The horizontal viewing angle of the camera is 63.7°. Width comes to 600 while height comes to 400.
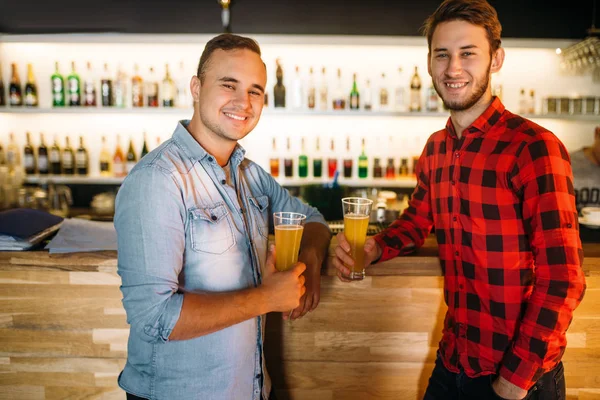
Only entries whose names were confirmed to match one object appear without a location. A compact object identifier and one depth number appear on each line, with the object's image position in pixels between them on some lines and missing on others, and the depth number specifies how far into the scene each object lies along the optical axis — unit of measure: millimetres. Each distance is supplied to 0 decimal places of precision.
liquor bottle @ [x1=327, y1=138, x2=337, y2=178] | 3766
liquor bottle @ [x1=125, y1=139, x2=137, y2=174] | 3807
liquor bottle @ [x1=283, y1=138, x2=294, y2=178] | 3762
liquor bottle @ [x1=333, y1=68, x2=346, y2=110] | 3574
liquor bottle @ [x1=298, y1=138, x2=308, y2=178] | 3779
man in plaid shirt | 1140
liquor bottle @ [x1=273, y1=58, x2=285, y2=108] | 3688
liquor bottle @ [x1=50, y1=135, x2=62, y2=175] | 3711
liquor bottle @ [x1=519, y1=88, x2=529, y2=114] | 3599
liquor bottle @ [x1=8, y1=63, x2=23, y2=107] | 3588
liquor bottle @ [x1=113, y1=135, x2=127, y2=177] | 3674
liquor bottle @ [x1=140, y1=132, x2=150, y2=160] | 3768
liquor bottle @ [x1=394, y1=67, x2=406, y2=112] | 3543
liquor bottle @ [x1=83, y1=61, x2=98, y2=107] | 3604
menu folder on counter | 1872
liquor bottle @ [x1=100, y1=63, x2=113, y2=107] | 3619
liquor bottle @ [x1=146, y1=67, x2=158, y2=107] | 3588
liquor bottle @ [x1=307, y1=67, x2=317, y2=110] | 3607
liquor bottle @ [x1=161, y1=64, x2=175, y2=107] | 3597
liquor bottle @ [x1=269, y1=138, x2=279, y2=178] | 3764
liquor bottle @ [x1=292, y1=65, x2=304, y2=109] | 3646
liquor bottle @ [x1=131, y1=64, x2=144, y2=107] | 3555
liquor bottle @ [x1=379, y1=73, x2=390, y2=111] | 3725
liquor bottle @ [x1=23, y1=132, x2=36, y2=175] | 3707
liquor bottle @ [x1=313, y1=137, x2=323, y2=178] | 3750
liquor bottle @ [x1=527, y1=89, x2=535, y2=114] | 3614
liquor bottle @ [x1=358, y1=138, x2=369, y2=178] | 3816
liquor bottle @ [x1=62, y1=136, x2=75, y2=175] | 3736
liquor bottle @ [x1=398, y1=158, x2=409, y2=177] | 3854
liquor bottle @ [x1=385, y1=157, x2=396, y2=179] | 3828
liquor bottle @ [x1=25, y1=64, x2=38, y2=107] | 3607
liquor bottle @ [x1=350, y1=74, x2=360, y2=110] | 3736
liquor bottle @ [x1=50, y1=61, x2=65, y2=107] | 3619
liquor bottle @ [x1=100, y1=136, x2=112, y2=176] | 3801
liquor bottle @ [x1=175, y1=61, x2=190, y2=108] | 3555
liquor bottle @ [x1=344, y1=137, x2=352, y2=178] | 3742
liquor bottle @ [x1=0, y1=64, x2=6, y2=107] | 3699
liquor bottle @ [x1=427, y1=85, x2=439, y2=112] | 3520
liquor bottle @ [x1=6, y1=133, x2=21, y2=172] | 3742
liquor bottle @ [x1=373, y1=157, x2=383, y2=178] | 3795
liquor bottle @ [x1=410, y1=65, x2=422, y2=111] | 3559
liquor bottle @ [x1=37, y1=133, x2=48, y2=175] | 3729
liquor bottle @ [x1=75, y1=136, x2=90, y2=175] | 3762
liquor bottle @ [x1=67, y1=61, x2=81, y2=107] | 3576
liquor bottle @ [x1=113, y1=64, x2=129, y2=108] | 3570
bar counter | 1853
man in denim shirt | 1078
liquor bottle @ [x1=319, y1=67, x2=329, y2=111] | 3703
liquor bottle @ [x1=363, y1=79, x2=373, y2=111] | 3756
